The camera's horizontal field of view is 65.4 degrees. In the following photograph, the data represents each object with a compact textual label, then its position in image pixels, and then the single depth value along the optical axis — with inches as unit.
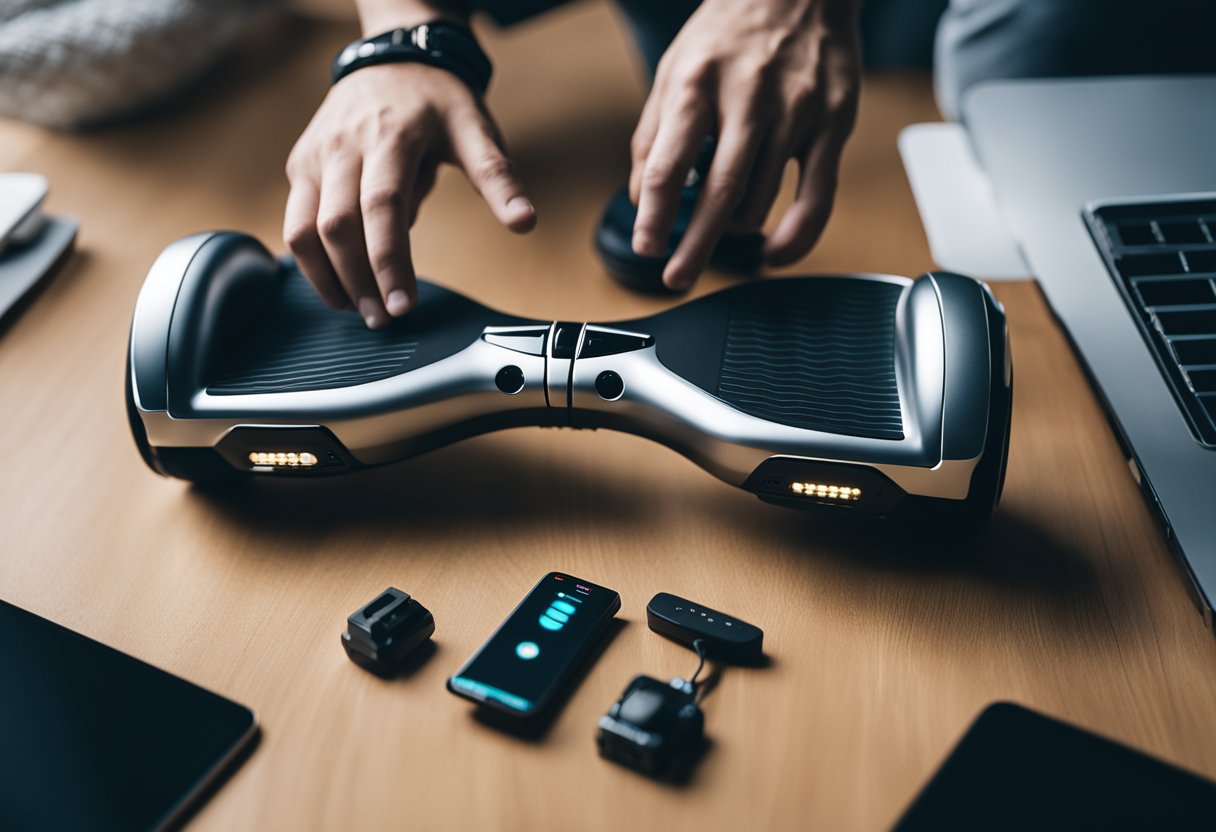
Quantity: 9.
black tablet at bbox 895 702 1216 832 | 14.6
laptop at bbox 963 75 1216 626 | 20.2
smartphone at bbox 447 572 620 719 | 16.9
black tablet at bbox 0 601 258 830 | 15.5
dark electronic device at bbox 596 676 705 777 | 15.8
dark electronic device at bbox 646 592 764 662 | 17.8
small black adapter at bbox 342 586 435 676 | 17.7
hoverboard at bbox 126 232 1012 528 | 18.3
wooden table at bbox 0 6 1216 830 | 16.2
